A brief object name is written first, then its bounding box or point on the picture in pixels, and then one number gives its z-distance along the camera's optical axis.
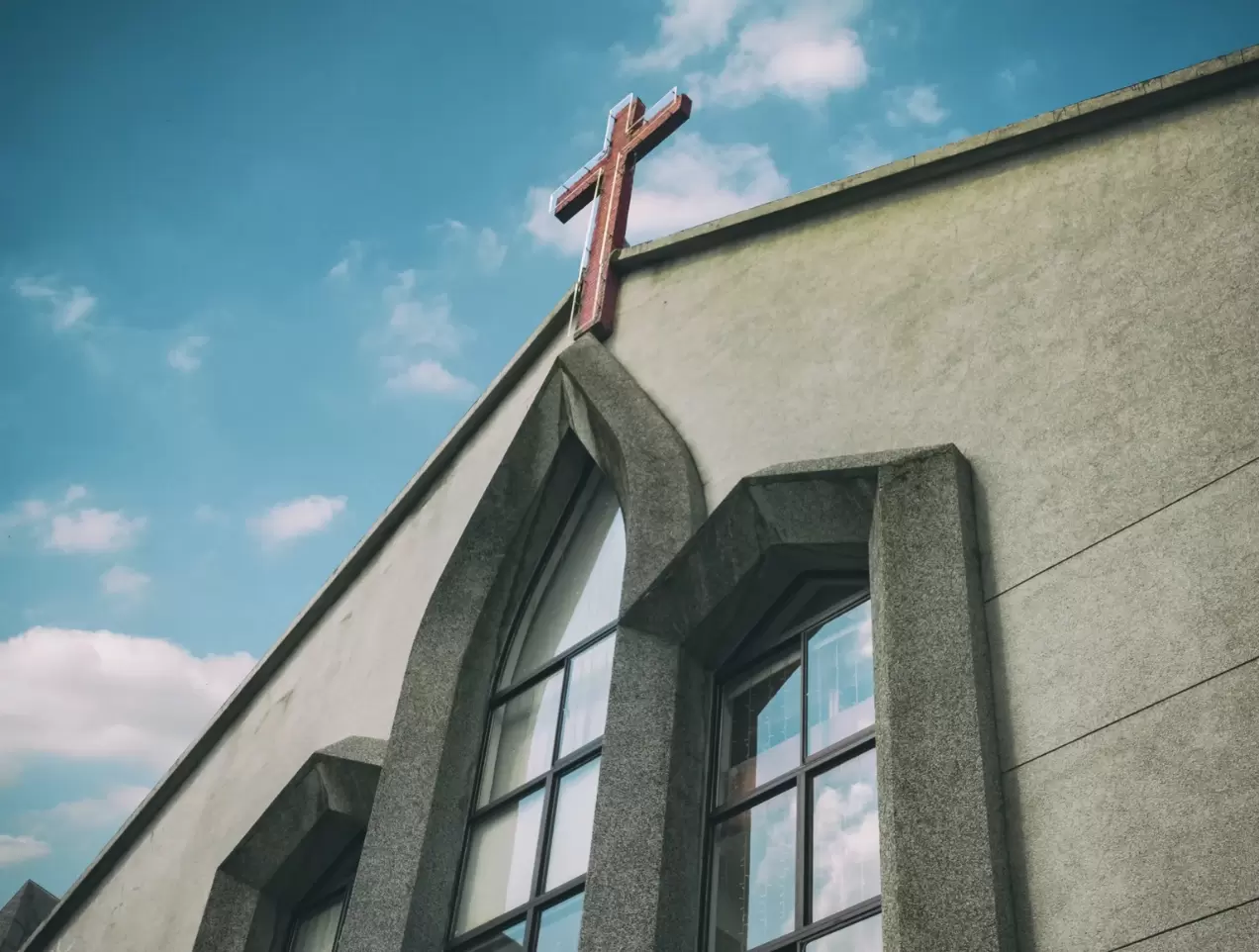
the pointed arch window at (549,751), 6.59
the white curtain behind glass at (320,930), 8.38
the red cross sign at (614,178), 9.30
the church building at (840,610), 4.21
